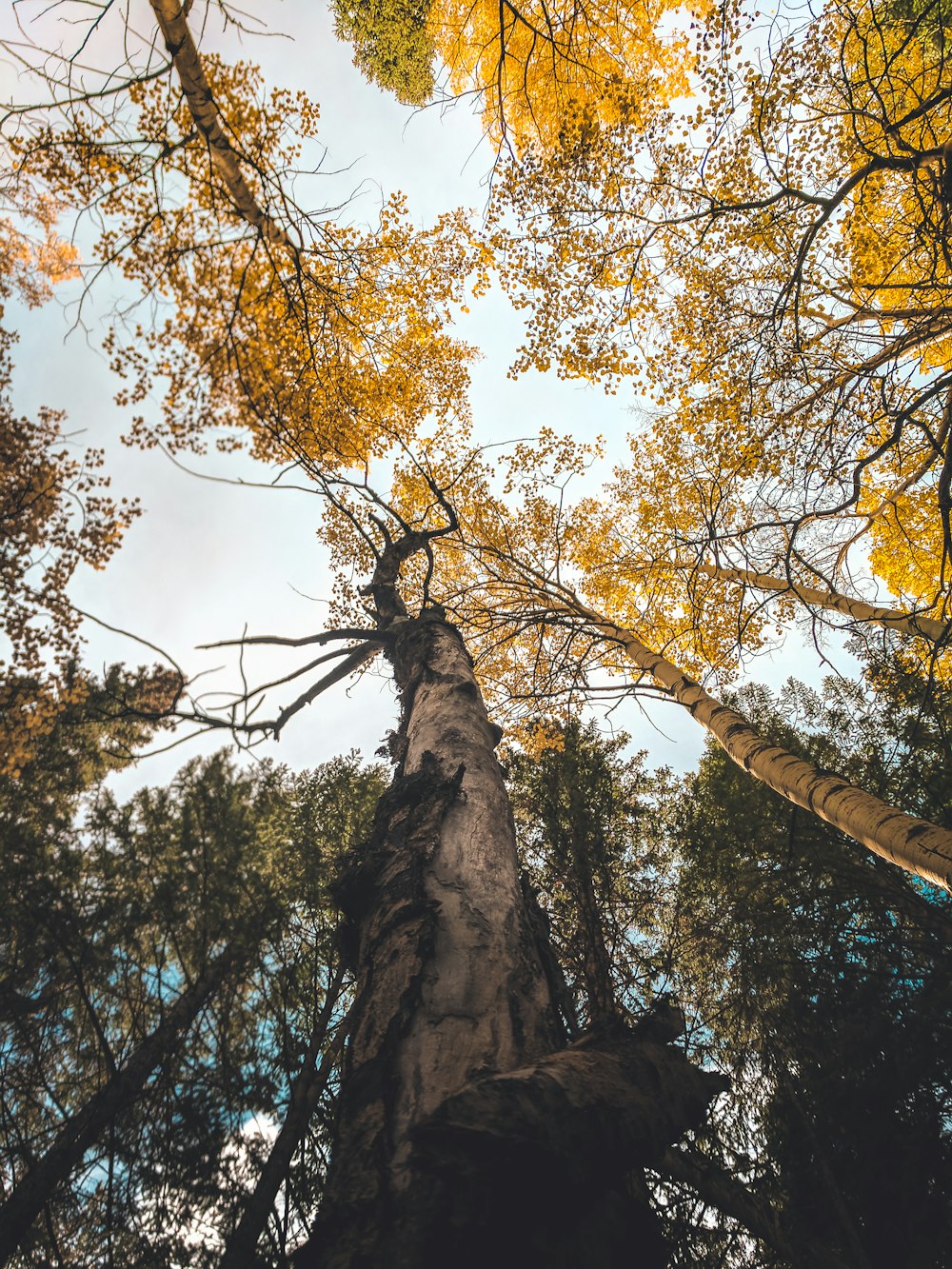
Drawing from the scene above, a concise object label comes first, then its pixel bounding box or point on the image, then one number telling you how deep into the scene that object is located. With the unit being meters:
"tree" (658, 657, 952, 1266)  3.82
